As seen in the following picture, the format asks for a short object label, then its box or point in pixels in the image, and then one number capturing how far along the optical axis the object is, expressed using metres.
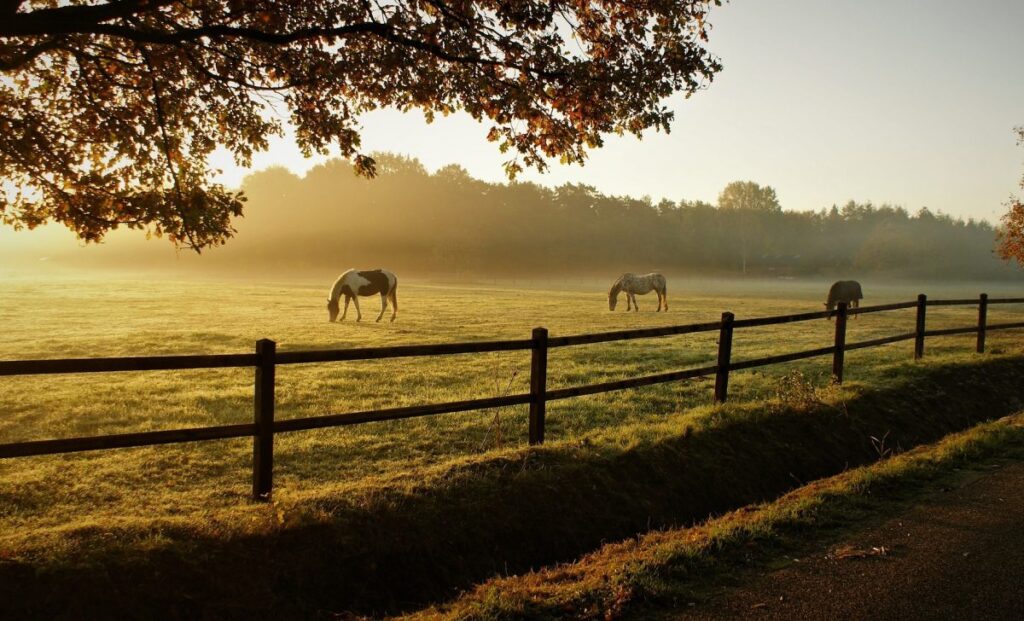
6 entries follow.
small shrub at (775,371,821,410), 8.73
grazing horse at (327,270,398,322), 24.38
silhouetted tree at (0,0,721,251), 6.47
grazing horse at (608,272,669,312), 31.89
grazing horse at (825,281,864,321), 28.62
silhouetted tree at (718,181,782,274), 115.68
